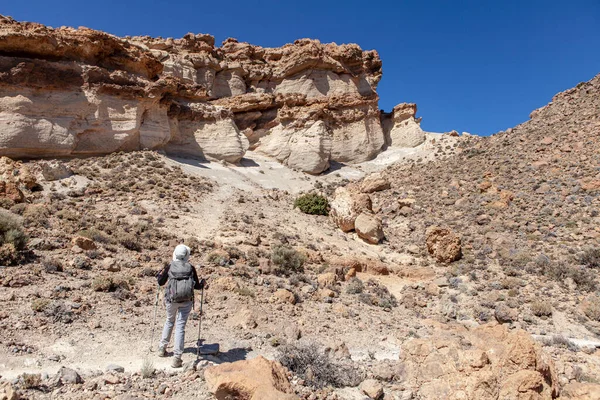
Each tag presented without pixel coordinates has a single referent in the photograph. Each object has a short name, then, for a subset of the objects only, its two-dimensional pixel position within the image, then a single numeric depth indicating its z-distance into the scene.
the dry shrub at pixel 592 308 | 9.45
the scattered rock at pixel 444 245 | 14.30
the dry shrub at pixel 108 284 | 7.28
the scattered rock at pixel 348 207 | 18.97
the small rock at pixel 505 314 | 9.25
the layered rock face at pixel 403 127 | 36.44
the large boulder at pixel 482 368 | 4.25
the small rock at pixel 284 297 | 8.59
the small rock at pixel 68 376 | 4.27
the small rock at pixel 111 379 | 4.38
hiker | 5.09
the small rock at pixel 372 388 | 4.90
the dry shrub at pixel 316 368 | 5.09
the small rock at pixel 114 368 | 4.72
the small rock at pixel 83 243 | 9.27
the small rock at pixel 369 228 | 17.36
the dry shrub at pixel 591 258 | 12.07
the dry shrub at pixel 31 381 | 4.04
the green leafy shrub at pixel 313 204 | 21.38
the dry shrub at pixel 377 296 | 9.81
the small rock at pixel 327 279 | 10.52
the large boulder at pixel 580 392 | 4.26
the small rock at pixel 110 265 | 8.52
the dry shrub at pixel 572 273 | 11.03
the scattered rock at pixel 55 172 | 17.19
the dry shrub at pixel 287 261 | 10.92
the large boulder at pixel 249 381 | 3.80
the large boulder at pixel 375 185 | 25.72
